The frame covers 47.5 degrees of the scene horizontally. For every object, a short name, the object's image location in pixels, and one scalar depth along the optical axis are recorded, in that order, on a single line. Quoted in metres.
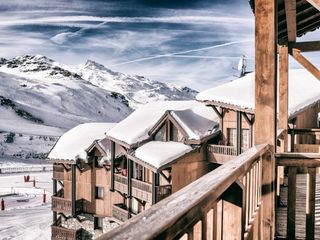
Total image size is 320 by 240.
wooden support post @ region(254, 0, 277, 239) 3.98
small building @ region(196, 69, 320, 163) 16.91
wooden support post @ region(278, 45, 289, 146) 8.03
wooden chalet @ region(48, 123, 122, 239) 24.69
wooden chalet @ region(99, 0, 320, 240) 1.28
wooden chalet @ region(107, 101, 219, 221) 19.05
